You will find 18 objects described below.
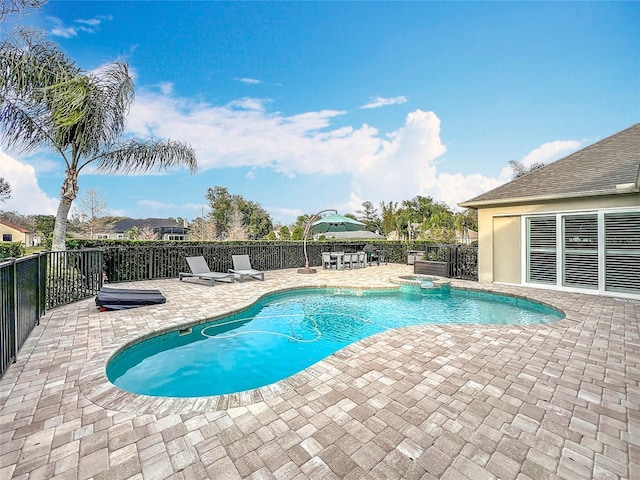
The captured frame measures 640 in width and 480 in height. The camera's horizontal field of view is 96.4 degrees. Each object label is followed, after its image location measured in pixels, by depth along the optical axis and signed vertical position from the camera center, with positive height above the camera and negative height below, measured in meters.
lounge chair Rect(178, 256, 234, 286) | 9.12 -1.17
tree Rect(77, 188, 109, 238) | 23.66 +2.40
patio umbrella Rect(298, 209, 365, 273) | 14.41 +0.68
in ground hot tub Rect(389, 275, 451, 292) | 9.27 -1.49
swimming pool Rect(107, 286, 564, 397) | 3.84 -1.86
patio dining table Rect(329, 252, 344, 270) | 13.74 -1.03
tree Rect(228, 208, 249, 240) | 29.56 +1.17
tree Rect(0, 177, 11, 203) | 26.56 +4.47
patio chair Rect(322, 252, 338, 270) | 13.99 -1.10
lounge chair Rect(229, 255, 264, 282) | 9.92 -1.15
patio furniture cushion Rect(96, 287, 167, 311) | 5.89 -1.30
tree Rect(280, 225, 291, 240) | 26.73 +0.43
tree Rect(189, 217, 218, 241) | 29.80 +0.91
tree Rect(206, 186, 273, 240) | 35.12 +3.32
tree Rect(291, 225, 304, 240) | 23.50 +0.22
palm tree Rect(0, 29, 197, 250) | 6.68 +3.32
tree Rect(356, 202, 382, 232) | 51.39 +4.50
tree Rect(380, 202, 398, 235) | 37.29 +2.93
